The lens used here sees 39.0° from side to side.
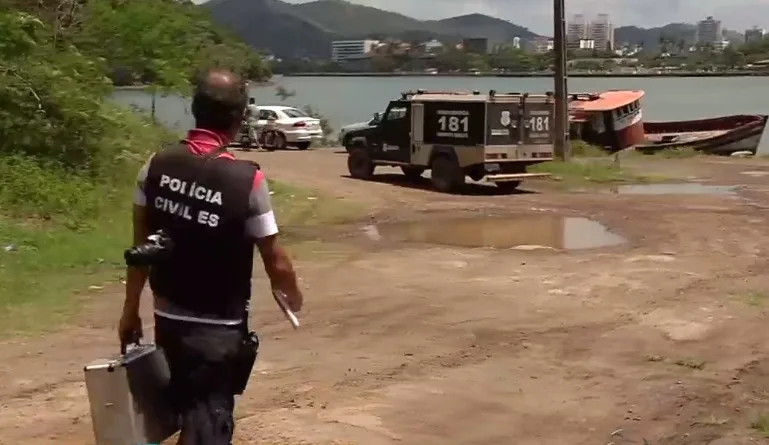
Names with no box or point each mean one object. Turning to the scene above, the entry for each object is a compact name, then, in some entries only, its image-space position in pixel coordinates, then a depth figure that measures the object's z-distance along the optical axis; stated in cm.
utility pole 2700
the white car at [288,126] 3228
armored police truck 2108
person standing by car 3200
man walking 389
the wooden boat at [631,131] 3338
